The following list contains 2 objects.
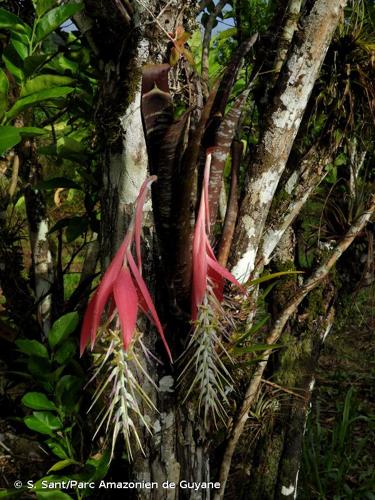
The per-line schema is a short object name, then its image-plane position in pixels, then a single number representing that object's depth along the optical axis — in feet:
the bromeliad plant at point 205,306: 2.67
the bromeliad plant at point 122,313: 2.39
